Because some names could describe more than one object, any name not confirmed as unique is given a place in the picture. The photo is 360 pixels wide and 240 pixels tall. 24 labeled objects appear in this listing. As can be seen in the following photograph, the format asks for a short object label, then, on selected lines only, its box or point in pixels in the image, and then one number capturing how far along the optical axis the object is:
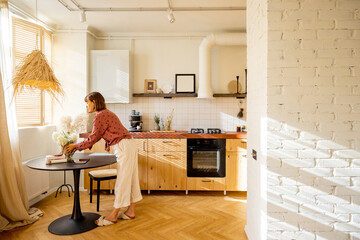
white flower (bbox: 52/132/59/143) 2.61
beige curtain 2.64
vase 2.60
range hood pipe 4.12
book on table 2.53
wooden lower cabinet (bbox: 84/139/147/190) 3.87
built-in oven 3.84
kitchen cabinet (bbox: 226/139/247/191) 3.83
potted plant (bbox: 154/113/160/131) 4.35
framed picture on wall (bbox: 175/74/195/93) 4.41
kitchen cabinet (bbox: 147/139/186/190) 3.86
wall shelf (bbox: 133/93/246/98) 4.28
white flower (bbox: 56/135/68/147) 2.57
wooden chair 3.08
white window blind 3.31
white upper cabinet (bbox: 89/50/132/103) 4.19
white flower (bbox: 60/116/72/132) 2.81
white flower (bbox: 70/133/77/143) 2.69
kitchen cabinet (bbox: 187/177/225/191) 3.84
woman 2.75
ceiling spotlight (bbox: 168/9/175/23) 3.24
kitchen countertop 3.81
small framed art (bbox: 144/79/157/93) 4.49
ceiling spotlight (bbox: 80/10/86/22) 3.29
